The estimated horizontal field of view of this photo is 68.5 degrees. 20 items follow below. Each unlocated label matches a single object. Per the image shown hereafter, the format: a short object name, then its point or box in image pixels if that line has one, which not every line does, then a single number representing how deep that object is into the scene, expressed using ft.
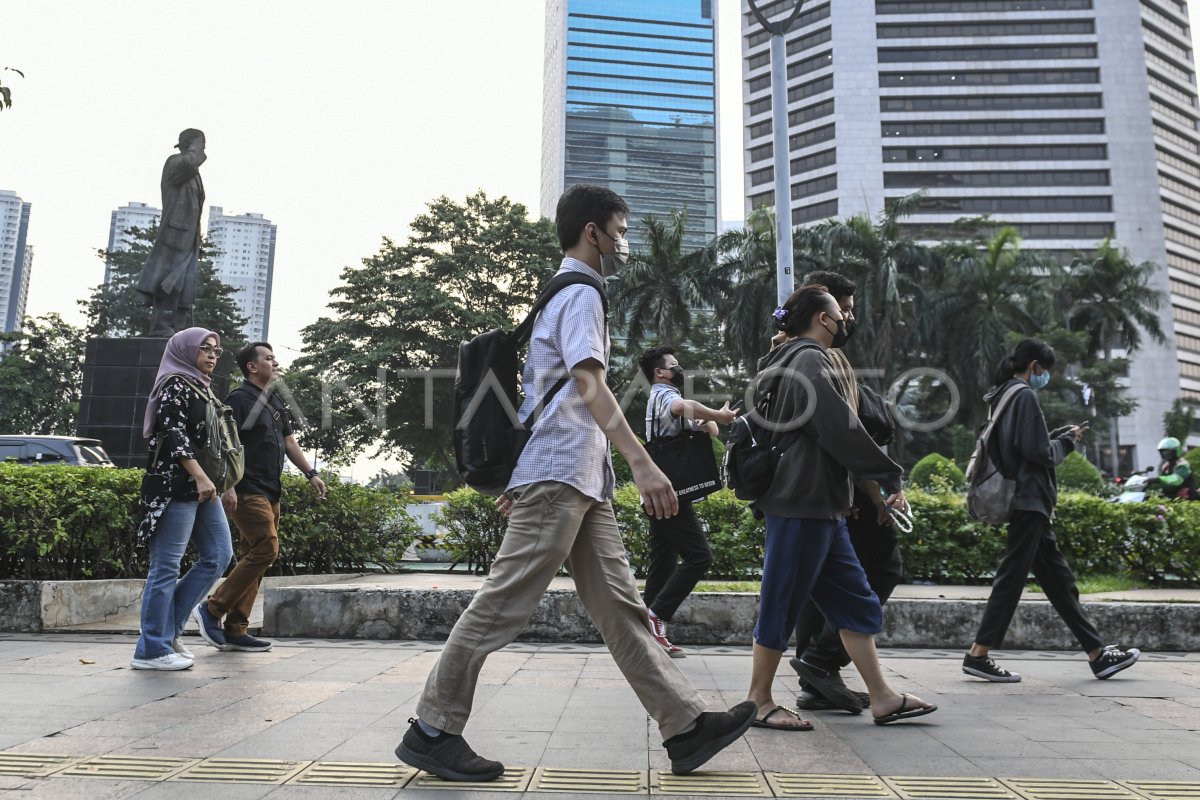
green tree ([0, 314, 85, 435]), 120.88
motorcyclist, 35.83
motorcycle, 60.26
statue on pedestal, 42.06
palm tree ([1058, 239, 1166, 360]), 154.51
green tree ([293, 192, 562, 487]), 103.81
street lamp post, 34.19
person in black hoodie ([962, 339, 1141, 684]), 14.94
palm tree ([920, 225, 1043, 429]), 112.27
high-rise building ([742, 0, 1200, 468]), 248.11
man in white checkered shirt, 8.45
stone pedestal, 39.34
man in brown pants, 16.67
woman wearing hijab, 14.69
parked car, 39.68
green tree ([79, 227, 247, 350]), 149.48
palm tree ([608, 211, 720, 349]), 107.04
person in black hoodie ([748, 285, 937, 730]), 10.78
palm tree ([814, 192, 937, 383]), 106.93
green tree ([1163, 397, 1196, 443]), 185.78
